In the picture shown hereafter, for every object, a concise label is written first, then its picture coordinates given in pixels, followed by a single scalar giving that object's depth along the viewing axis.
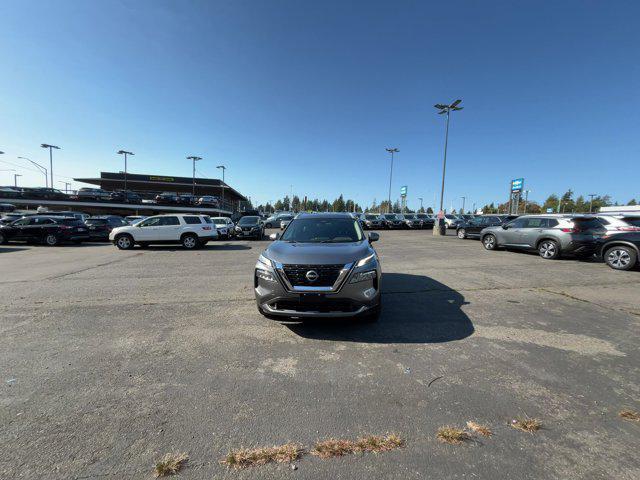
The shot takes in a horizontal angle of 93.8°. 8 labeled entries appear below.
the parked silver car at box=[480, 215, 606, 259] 10.77
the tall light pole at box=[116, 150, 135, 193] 51.50
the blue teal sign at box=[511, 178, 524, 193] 43.53
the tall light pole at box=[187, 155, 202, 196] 53.98
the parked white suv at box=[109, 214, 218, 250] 14.38
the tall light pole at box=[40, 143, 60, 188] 47.75
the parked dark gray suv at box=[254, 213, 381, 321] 4.01
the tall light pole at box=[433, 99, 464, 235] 24.64
